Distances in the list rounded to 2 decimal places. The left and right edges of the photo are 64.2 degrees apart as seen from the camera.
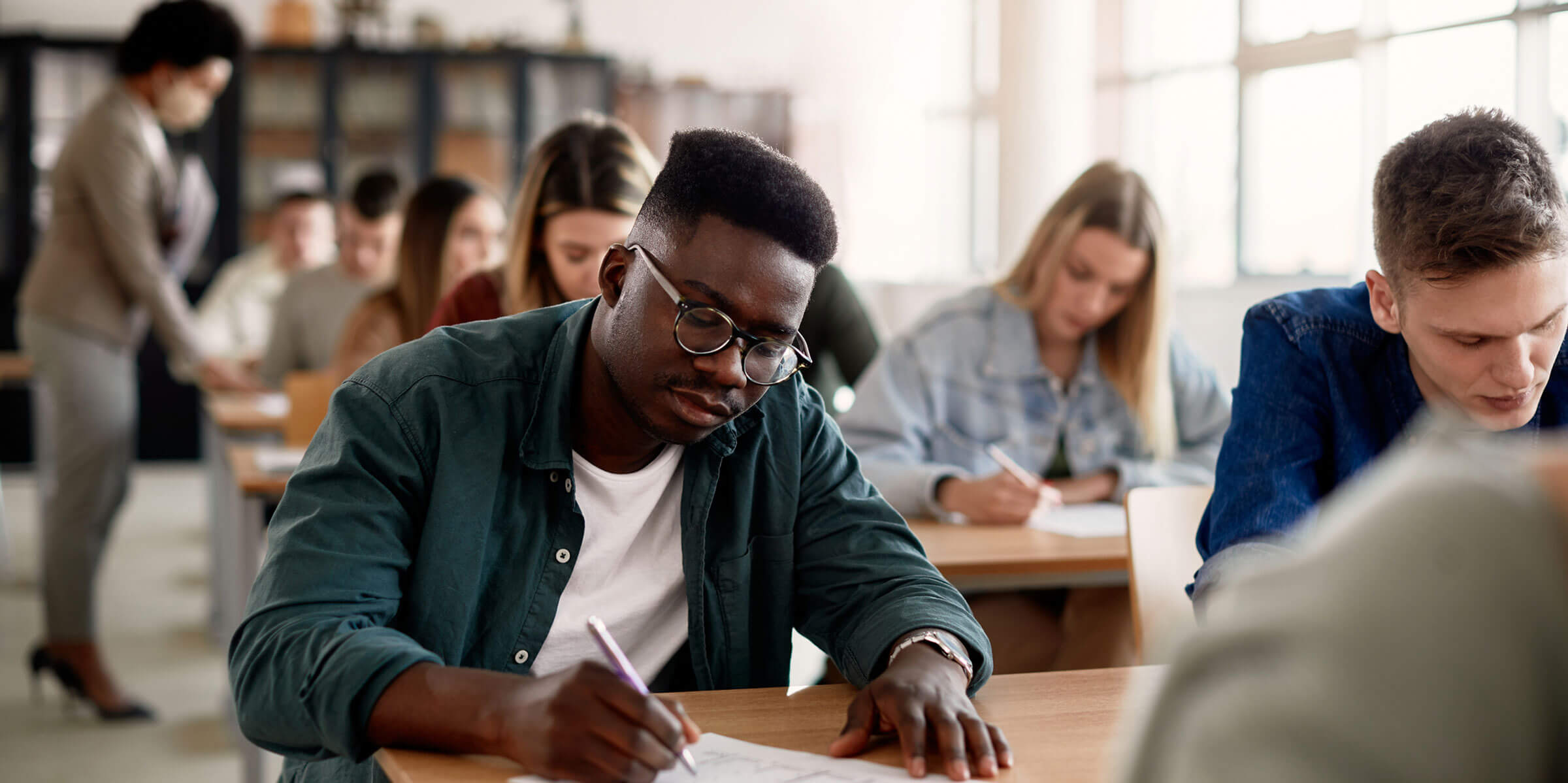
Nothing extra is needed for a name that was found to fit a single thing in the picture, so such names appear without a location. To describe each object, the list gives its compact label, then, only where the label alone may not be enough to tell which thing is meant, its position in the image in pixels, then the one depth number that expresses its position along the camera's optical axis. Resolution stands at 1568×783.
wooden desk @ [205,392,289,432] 3.62
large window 4.09
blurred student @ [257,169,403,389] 4.47
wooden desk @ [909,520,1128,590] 1.92
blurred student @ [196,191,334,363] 6.33
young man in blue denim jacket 1.25
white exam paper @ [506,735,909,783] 0.96
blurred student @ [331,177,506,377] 3.21
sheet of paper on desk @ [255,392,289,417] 3.86
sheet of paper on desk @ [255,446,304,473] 2.70
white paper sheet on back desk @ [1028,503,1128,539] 2.14
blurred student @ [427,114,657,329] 2.38
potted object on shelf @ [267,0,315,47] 7.68
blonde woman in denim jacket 2.53
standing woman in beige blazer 3.33
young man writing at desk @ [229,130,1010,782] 0.97
